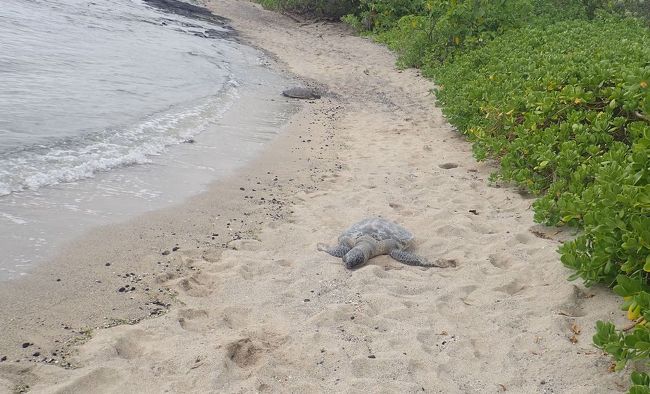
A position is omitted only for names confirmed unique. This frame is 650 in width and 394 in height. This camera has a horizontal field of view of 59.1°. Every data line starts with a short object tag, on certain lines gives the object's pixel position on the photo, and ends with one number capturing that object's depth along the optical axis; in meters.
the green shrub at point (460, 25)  11.59
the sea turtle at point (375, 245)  4.37
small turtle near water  10.72
